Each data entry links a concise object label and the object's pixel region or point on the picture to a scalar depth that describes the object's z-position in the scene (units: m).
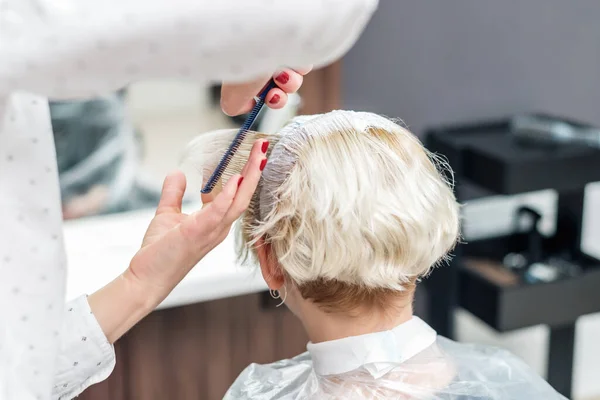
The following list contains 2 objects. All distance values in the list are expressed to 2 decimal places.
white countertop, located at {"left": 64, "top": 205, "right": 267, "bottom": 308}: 1.73
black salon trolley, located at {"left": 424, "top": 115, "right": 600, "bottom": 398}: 1.93
